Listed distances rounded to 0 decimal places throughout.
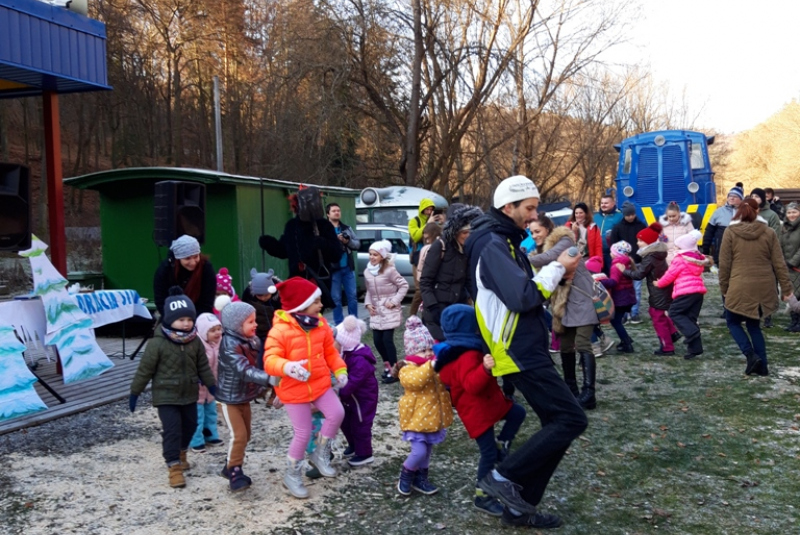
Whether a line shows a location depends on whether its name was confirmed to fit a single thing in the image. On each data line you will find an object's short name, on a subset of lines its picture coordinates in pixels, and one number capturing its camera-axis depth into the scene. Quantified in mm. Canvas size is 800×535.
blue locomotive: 16766
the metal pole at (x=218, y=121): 23719
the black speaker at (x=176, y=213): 7145
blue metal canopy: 7605
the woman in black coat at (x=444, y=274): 6547
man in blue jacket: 3896
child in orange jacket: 4805
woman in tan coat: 7582
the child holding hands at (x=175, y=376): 5070
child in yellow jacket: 4641
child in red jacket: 4398
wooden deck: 6820
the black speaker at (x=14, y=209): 7129
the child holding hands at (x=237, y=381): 4941
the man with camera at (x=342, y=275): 9717
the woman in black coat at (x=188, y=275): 6426
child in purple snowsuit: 5301
